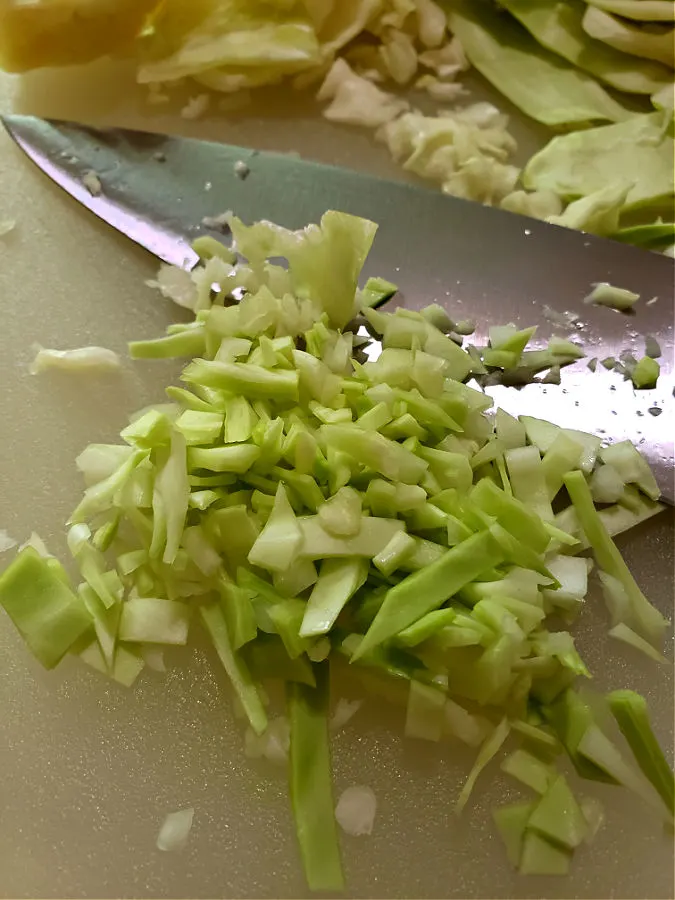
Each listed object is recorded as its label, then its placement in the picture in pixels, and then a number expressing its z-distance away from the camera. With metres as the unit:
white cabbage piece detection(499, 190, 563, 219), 0.18
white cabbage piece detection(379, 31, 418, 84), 0.20
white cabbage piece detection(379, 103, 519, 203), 0.18
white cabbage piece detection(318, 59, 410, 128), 0.19
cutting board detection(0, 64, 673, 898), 0.12
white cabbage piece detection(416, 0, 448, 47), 0.20
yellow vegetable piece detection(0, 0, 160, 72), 0.18
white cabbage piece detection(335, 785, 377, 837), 0.13
